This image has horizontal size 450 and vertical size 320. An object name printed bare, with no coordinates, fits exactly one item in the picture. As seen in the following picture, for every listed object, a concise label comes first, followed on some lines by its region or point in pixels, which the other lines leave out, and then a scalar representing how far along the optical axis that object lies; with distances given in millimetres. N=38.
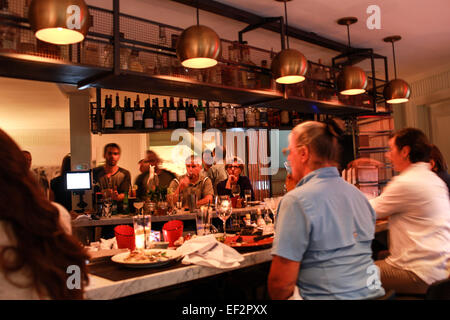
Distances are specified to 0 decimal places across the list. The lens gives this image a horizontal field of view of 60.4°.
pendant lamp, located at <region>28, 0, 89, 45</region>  1758
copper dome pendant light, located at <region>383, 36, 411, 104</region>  4199
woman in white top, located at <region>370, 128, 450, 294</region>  1973
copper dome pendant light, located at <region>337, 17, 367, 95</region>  3449
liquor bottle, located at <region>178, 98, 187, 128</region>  4660
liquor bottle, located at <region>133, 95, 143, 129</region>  4492
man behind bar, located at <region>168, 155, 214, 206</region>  4449
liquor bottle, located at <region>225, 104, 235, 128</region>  4853
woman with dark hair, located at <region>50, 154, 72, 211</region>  5230
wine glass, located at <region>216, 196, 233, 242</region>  2333
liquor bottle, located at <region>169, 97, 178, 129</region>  4617
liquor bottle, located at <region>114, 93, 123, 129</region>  4457
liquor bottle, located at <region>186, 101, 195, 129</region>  4652
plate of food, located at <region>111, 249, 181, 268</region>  1670
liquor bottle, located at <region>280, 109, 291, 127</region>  5297
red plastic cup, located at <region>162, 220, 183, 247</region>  2189
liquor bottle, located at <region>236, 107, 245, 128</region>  4924
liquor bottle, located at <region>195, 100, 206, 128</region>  4652
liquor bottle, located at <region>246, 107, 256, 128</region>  4918
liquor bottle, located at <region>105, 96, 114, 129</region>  4426
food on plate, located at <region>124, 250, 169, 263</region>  1718
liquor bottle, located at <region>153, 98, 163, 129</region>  4602
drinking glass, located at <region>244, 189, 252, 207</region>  4271
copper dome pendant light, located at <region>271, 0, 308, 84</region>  2836
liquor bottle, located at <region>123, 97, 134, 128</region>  4461
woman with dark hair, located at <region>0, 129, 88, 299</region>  938
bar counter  1439
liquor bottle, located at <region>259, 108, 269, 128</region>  5078
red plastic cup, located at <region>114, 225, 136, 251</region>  2125
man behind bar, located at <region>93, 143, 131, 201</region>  4941
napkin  1740
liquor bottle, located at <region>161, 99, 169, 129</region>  4665
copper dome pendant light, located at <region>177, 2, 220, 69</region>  2266
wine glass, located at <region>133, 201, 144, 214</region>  3640
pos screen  4625
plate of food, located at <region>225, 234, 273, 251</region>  1971
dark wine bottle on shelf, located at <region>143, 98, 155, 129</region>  4527
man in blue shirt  1437
